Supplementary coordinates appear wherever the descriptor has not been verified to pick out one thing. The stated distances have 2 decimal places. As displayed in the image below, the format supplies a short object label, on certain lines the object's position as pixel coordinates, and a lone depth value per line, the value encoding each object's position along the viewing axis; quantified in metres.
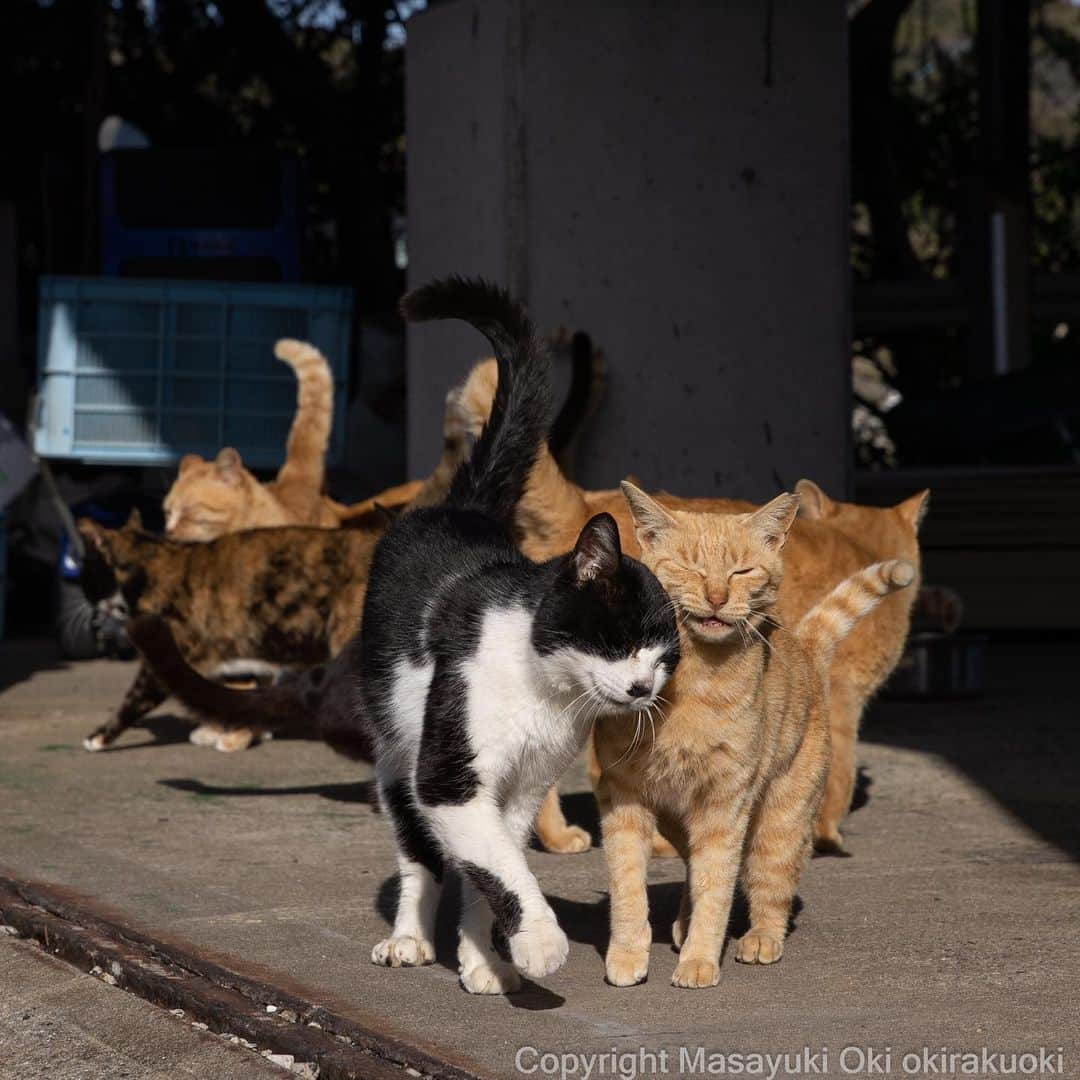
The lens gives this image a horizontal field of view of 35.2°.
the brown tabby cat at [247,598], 5.56
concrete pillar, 6.51
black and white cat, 2.92
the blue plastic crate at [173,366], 7.98
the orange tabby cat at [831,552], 4.25
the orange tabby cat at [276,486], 6.59
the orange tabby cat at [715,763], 3.12
